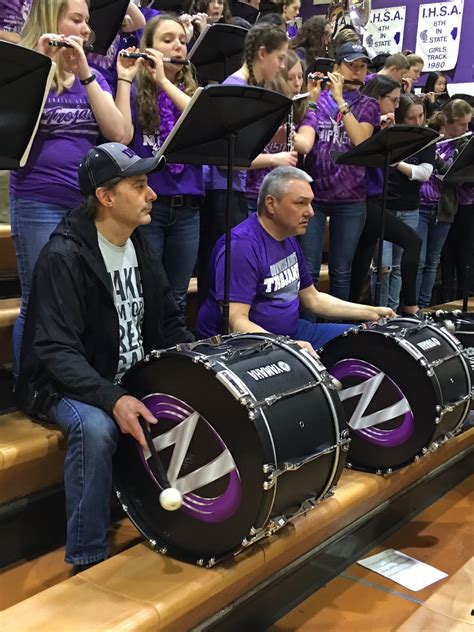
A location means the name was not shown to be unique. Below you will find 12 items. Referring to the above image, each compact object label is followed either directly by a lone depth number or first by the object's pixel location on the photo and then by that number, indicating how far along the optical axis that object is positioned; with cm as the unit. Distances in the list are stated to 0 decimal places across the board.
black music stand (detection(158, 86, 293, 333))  229
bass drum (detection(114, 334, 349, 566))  184
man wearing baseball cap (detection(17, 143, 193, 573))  190
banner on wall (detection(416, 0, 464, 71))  725
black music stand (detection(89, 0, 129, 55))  310
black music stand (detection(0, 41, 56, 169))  180
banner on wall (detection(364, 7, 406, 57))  759
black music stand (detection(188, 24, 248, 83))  338
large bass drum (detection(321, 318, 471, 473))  262
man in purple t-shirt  275
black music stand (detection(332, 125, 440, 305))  325
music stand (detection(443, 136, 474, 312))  404
